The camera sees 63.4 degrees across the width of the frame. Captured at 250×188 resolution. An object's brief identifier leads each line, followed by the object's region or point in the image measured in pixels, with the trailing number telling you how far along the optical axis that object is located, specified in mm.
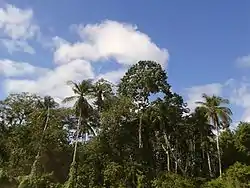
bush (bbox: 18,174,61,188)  19126
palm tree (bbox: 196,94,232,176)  23966
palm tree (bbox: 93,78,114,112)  22279
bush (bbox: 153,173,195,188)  20295
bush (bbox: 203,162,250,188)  21435
